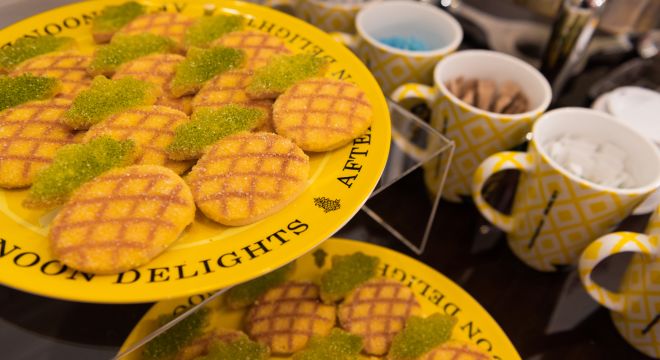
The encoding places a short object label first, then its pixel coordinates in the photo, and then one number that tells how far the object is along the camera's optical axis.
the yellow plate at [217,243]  0.41
